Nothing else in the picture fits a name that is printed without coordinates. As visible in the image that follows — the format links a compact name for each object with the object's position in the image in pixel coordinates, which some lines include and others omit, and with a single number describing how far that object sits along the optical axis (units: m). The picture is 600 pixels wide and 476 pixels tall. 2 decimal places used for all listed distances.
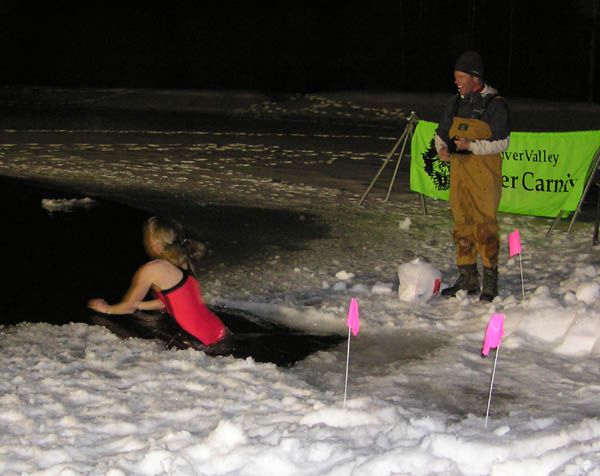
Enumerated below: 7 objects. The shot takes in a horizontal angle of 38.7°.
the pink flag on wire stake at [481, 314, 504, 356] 4.40
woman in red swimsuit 5.57
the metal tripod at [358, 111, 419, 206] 10.07
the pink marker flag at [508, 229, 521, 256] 6.67
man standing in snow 6.46
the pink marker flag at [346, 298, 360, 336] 4.78
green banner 9.10
